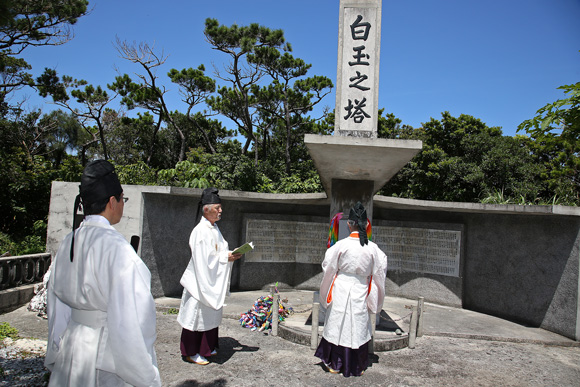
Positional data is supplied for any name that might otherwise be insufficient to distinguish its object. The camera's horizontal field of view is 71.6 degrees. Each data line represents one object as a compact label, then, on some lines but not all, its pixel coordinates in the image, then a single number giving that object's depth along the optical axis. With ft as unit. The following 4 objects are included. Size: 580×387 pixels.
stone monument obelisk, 18.38
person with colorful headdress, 15.57
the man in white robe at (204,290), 16.02
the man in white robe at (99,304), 6.43
